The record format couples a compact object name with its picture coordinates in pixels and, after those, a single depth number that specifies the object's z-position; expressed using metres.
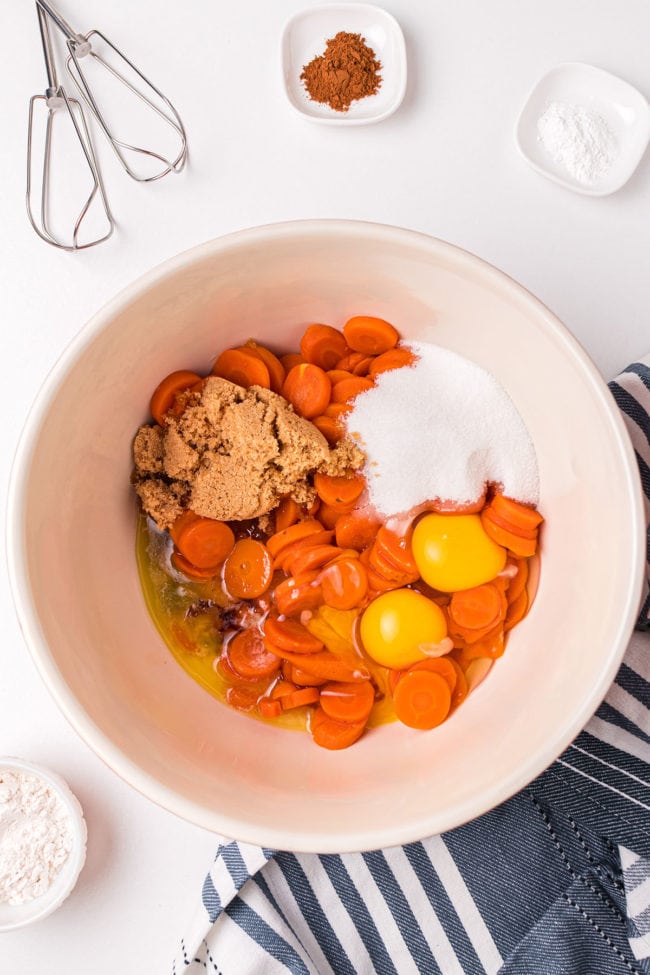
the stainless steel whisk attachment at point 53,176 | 0.70
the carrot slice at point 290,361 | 0.68
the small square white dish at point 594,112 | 0.70
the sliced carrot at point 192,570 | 0.68
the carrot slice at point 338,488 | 0.66
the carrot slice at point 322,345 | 0.67
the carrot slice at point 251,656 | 0.67
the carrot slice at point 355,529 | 0.67
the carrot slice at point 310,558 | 0.66
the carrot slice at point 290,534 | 0.67
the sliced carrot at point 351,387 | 0.67
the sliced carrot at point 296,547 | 0.67
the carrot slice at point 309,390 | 0.67
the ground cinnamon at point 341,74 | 0.70
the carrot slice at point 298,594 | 0.66
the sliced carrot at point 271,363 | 0.67
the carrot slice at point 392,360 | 0.67
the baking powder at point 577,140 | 0.70
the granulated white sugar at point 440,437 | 0.65
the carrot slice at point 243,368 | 0.66
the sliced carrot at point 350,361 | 0.68
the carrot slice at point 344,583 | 0.67
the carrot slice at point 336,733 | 0.66
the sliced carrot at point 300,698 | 0.67
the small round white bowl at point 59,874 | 0.69
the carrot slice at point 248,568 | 0.68
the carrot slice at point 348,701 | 0.66
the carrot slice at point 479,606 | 0.66
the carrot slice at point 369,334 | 0.67
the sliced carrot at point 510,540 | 0.66
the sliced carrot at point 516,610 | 0.67
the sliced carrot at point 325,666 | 0.66
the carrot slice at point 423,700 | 0.66
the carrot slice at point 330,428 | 0.66
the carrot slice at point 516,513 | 0.66
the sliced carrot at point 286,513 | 0.67
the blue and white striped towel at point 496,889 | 0.68
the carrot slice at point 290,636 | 0.67
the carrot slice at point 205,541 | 0.66
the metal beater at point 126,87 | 0.70
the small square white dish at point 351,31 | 0.70
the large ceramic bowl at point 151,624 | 0.61
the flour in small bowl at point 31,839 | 0.69
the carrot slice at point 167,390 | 0.66
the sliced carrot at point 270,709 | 0.67
